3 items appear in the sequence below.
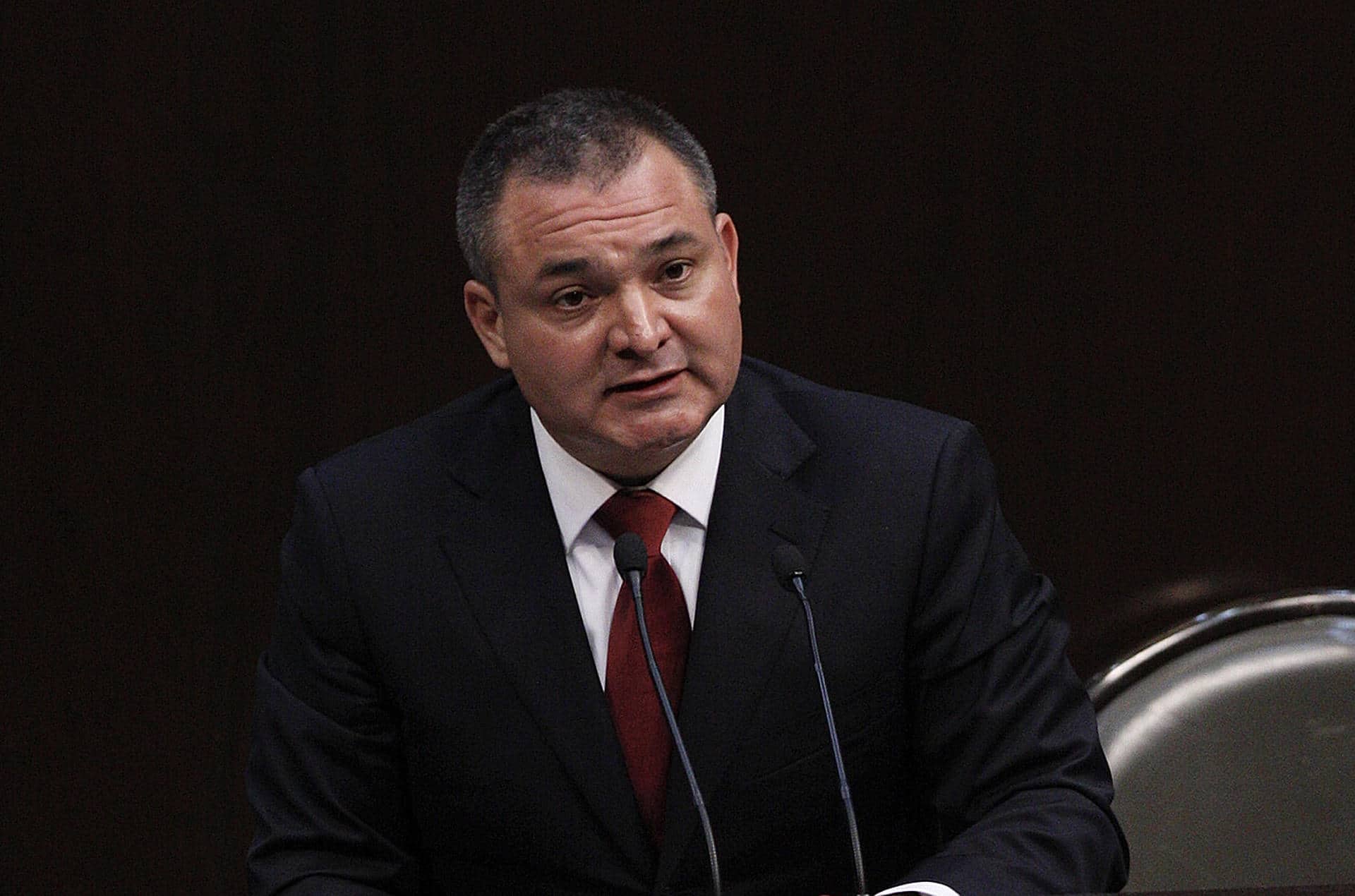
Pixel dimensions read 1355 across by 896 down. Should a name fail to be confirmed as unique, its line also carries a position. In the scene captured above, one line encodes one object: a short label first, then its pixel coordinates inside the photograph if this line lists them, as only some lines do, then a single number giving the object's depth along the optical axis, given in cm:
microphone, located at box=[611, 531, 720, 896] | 669
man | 686
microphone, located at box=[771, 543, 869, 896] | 666
